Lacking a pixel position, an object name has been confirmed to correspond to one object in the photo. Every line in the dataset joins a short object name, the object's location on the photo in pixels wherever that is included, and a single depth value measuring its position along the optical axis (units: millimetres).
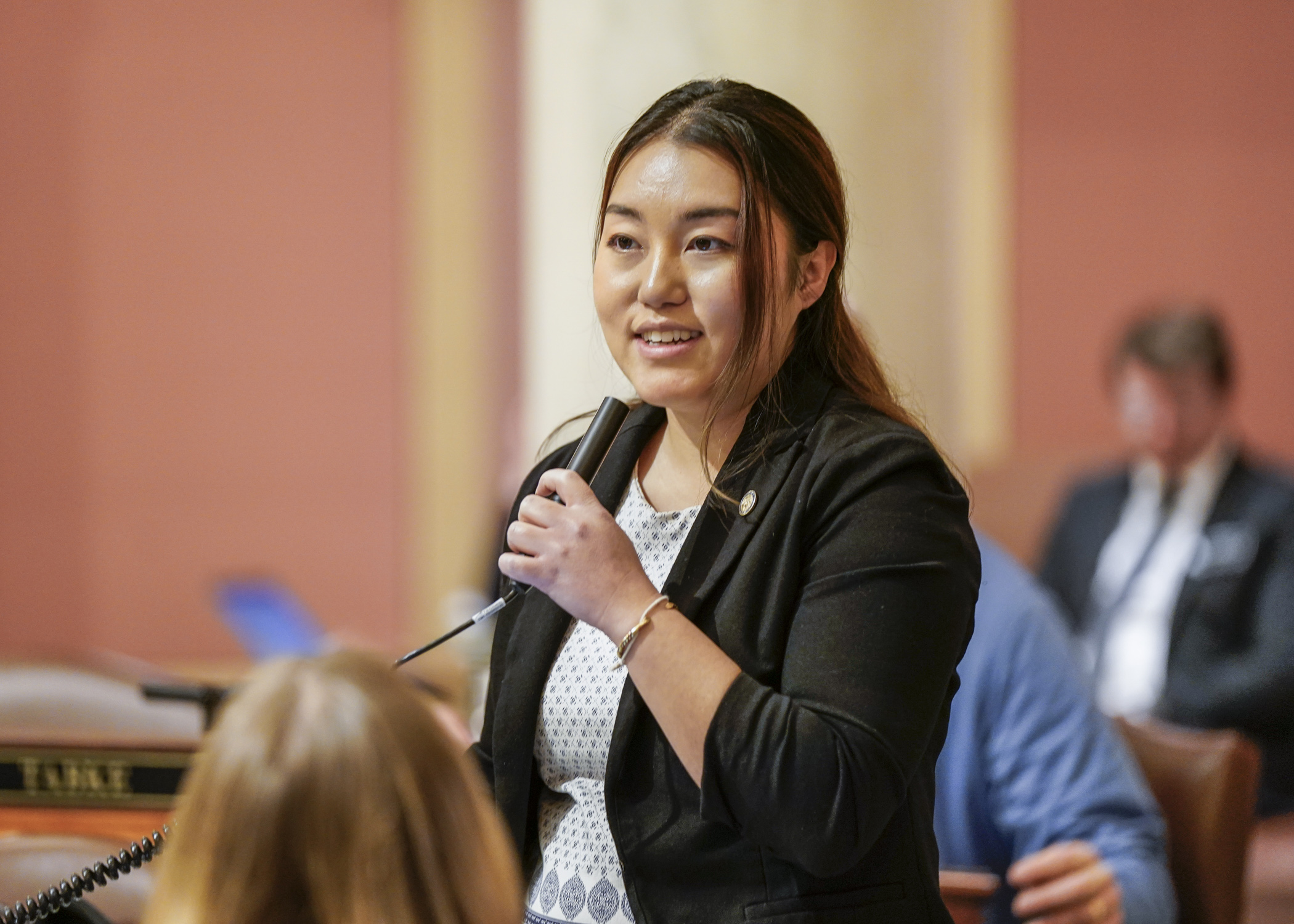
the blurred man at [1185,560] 8592
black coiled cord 5367
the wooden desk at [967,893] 5604
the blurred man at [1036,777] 5800
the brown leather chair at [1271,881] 7462
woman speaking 5227
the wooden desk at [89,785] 5747
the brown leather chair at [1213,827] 5899
